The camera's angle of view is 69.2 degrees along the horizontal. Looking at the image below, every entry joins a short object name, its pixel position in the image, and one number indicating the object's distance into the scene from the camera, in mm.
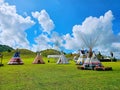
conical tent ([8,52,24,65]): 15060
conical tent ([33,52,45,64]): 16881
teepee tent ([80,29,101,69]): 10070
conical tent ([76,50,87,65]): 15344
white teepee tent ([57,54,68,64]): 16045
